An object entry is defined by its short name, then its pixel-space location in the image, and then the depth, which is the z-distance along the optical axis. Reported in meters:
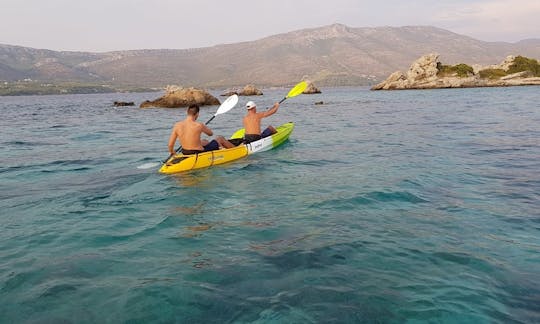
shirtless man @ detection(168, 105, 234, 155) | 12.77
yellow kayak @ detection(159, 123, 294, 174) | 12.95
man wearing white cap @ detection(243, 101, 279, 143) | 16.05
